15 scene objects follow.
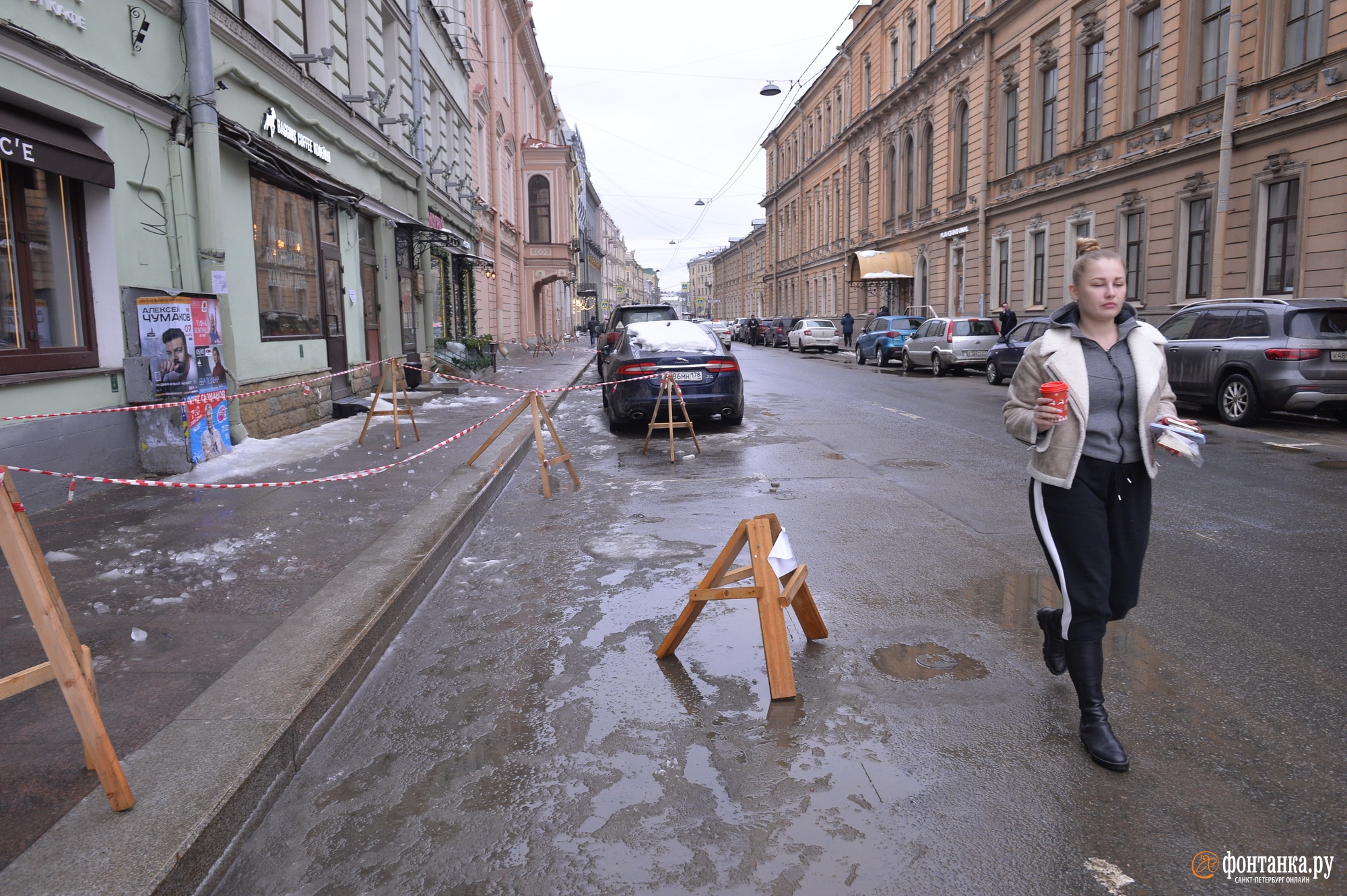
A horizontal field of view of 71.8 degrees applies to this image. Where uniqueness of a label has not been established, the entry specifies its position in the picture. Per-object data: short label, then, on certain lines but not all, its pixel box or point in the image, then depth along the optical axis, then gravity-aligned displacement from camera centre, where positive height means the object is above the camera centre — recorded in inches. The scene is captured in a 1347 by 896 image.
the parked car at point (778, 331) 1852.9 -2.7
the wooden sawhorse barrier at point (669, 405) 402.9 -32.2
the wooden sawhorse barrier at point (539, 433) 338.0 -37.4
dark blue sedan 476.4 -21.1
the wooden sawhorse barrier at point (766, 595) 151.6 -45.4
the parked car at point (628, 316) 722.8 +12.4
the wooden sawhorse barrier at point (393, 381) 420.8 -21.1
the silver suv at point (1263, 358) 466.9 -18.6
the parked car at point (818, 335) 1594.5 -11.0
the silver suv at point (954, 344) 948.6 -17.2
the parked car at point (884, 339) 1159.6 -13.9
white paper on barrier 159.2 -39.0
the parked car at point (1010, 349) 789.2 -20.3
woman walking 129.9 -18.1
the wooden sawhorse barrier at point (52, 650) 106.8 -35.8
